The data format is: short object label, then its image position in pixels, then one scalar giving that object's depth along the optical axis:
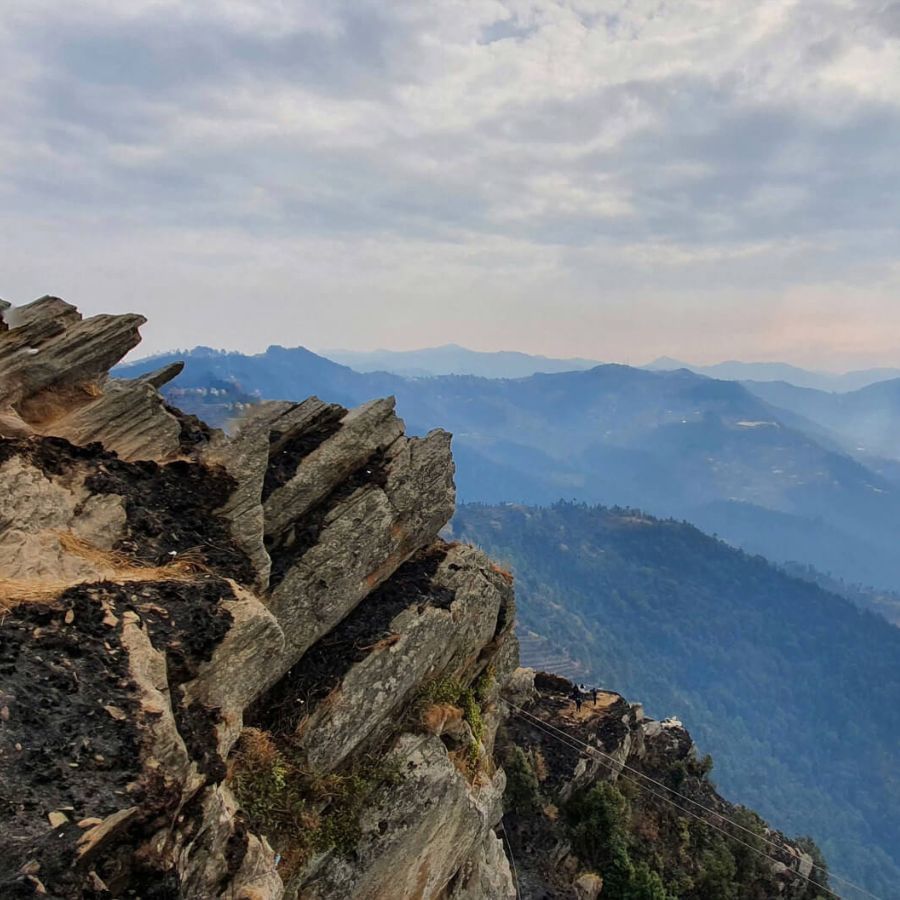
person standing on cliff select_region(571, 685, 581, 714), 30.44
